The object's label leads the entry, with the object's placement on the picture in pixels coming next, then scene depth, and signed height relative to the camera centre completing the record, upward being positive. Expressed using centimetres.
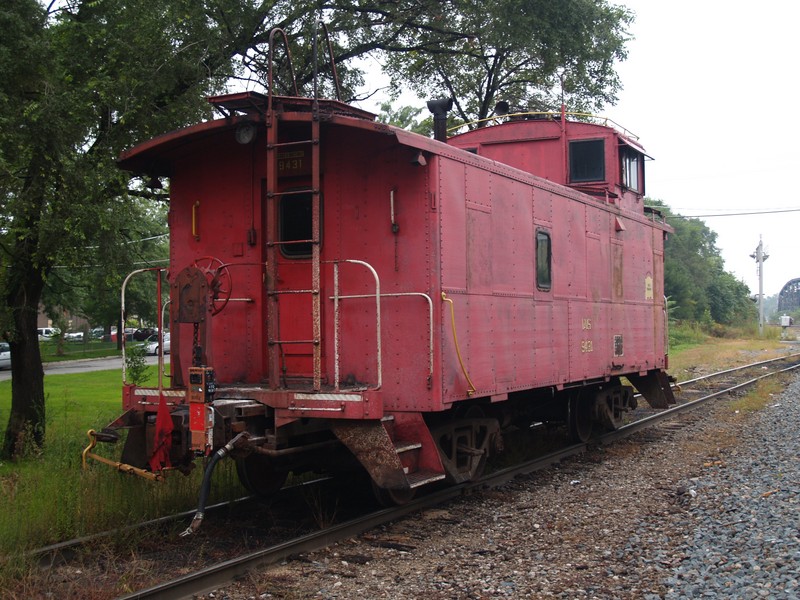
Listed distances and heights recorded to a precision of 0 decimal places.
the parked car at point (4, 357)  3525 -152
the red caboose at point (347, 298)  631 +21
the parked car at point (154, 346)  3866 -124
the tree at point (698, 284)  5119 +234
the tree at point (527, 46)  1280 +496
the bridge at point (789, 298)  11038 +242
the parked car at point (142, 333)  4218 -62
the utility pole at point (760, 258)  5378 +415
